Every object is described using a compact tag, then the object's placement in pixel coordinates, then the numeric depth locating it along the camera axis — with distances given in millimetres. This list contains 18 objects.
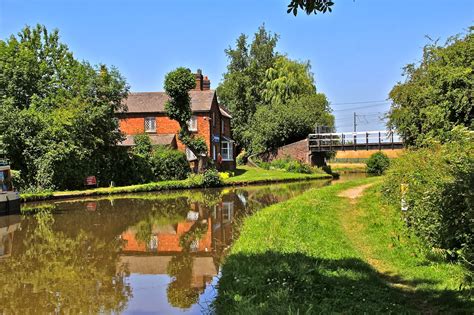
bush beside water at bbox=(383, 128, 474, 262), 7918
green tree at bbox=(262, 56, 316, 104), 55281
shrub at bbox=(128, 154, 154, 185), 35594
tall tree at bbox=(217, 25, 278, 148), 58688
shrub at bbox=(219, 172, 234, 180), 39831
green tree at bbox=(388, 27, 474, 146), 18203
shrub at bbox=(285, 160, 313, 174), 47188
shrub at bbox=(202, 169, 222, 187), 36000
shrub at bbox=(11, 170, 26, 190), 27734
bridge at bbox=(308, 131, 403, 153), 44281
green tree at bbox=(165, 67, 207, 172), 36375
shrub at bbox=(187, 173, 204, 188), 35353
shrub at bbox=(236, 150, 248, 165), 57175
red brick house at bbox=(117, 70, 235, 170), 43969
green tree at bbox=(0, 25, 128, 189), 29438
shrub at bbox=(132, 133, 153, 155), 38069
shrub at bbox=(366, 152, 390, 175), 50719
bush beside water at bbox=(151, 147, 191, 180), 36906
